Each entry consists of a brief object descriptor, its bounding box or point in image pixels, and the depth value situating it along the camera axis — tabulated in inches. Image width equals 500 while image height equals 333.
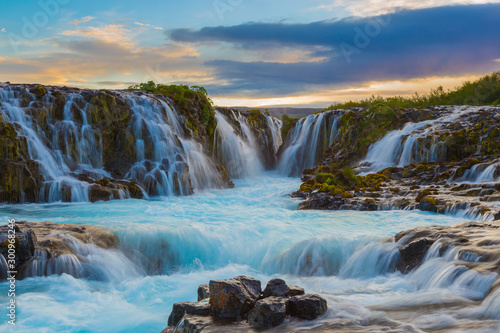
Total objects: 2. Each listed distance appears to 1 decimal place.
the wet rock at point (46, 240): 331.3
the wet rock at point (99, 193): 661.3
